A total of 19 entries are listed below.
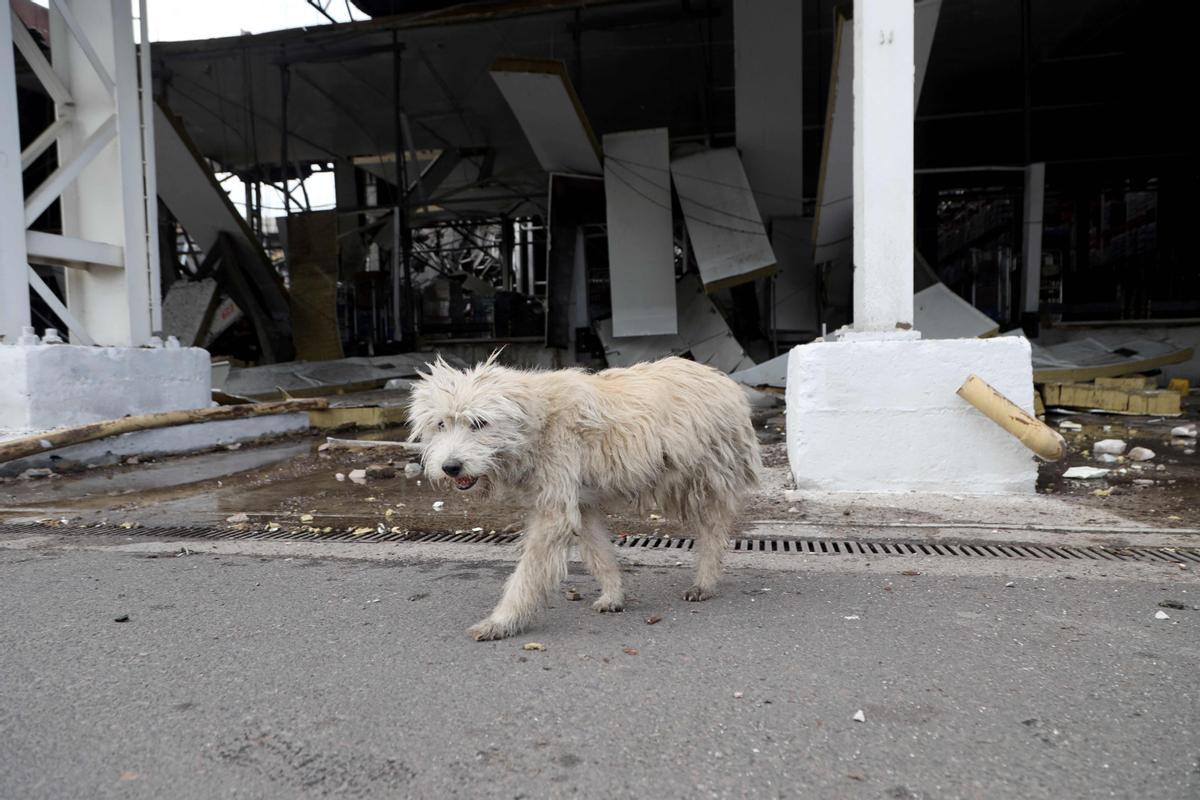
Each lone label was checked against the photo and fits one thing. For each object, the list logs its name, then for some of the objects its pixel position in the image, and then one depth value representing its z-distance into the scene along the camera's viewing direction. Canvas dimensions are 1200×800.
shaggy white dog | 2.80
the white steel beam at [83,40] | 7.22
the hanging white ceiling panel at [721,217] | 12.34
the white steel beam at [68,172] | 6.82
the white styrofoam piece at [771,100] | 11.87
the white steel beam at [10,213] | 6.65
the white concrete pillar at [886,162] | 5.28
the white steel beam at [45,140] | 7.50
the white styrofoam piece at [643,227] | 13.13
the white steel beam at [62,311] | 6.82
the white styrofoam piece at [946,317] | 10.00
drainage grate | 3.84
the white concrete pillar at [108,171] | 7.71
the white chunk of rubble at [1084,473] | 5.62
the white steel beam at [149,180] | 7.99
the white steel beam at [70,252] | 6.90
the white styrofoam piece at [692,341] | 13.18
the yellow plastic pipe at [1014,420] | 4.55
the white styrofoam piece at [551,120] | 11.60
